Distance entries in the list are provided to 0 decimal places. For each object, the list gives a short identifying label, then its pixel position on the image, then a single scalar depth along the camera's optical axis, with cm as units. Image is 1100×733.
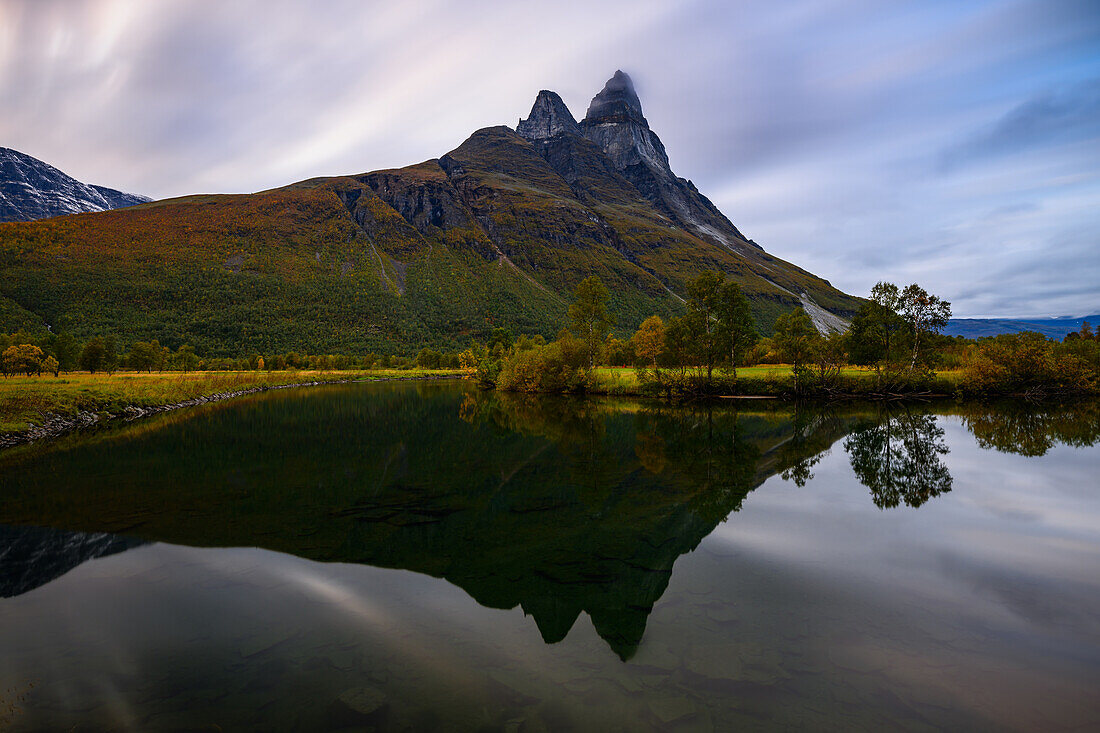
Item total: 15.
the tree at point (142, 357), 9788
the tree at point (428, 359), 15888
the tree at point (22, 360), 6812
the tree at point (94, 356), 8068
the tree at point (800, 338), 5616
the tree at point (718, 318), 5609
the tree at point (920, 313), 4806
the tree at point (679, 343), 5775
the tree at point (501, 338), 12185
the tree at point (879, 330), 5059
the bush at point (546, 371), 6738
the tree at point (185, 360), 11738
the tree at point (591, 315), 6869
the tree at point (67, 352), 8612
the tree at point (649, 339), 7822
